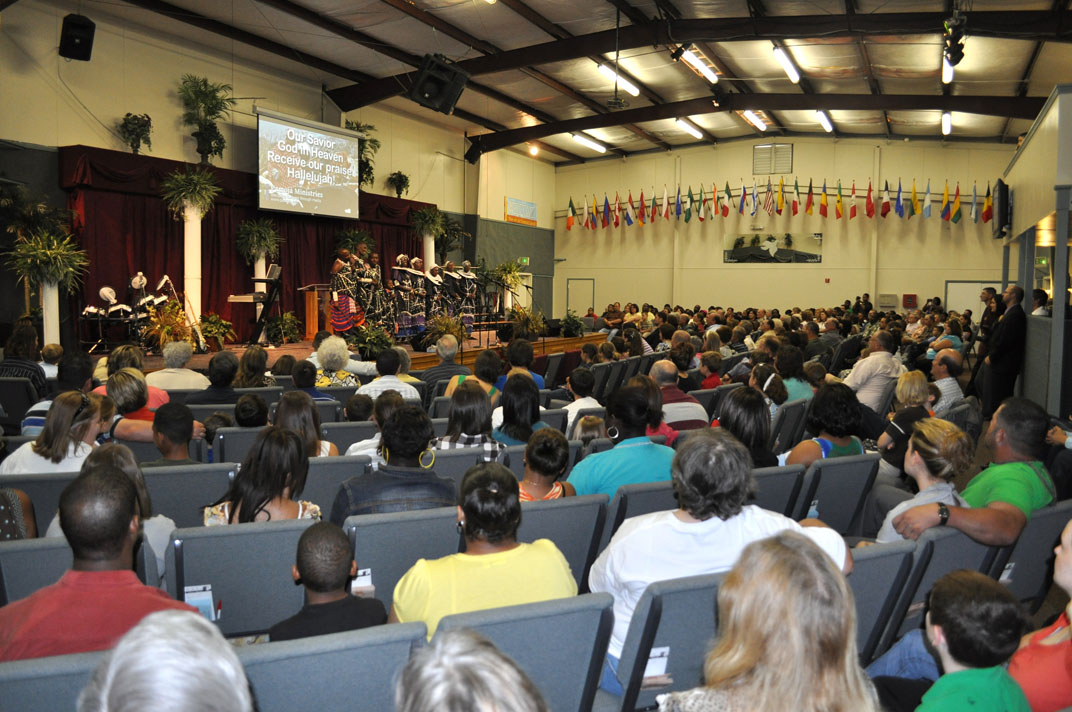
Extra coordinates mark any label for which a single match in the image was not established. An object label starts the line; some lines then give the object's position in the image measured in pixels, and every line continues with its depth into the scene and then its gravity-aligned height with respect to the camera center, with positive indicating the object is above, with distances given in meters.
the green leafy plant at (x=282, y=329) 12.30 -0.35
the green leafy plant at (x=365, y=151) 14.55 +2.84
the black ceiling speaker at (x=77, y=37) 9.38 +3.10
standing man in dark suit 7.53 -0.32
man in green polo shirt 2.44 -0.59
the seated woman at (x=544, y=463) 2.95 -0.56
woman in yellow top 1.97 -0.65
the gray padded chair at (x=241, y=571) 2.36 -0.80
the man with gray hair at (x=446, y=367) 6.49 -0.47
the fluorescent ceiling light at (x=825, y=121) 17.16 +4.21
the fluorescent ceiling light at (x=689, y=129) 18.39 +4.26
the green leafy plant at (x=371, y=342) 10.00 -0.43
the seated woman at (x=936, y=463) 2.68 -0.49
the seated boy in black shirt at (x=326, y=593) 1.93 -0.71
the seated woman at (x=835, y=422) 3.77 -0.51
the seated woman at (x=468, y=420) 3.76 -0.52
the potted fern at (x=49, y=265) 8.80 +0.41
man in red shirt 1.70 -0.64
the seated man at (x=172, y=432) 3.38 -0.54
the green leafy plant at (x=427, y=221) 16.17 +1.75
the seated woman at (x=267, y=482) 2.71 -0.60
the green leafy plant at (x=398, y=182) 16.08 +2.50
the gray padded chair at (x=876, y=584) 2.12 -0.73
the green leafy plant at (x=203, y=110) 11.52 +2.80
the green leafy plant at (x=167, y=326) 10.04 -0.27
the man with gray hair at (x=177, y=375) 5.59 -0.49
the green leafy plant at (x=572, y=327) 15.62 -0.32
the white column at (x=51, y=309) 9.09 -0.07
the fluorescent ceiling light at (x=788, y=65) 12.47 +4.04
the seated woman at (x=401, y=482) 2.86 -0.63
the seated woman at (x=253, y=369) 5.83 -0.46
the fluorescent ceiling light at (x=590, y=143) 19.39 +4.10
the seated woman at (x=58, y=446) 3.37 -0.60
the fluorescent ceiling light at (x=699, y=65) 13.05 +4.05
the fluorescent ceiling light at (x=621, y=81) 14.18 +4.21
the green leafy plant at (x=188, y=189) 11.06 +1.58
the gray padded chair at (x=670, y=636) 1.89 -0.79
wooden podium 13.23 -0.02
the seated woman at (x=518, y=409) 4.04 -0.50
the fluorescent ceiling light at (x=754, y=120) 17.40 +4.25
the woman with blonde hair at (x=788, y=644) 1.29 -0.54
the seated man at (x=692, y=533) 2.16 -0.60
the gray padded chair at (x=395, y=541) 2.47 -0.73
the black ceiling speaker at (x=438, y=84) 11.42 +3.20
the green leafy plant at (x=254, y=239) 12.58 +1.04
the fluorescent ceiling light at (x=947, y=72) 12.24 +3.72
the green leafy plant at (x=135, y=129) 10.80 +2.34
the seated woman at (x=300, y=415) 3.58 -0.48
